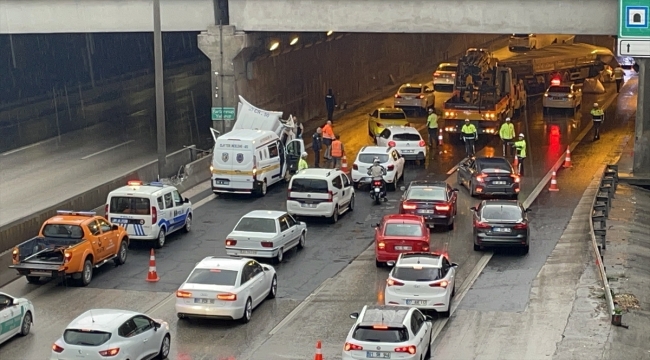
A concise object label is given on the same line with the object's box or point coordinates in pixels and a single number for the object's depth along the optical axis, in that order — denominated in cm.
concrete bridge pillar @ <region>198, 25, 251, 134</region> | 4472
